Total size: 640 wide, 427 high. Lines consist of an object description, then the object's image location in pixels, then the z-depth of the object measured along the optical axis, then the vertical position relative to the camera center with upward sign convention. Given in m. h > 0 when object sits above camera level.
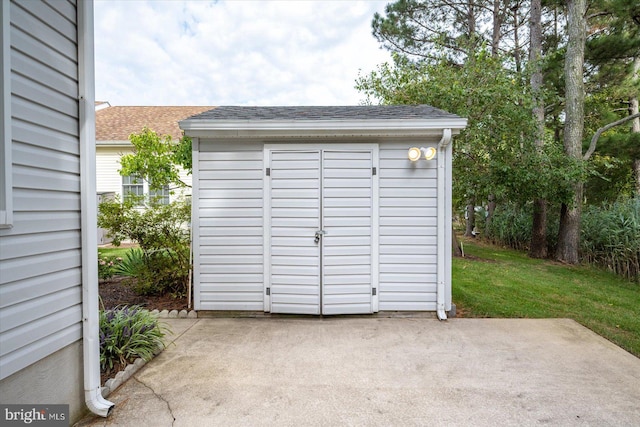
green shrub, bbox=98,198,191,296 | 4.03 -0.41
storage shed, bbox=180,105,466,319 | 3.63 -0.17
